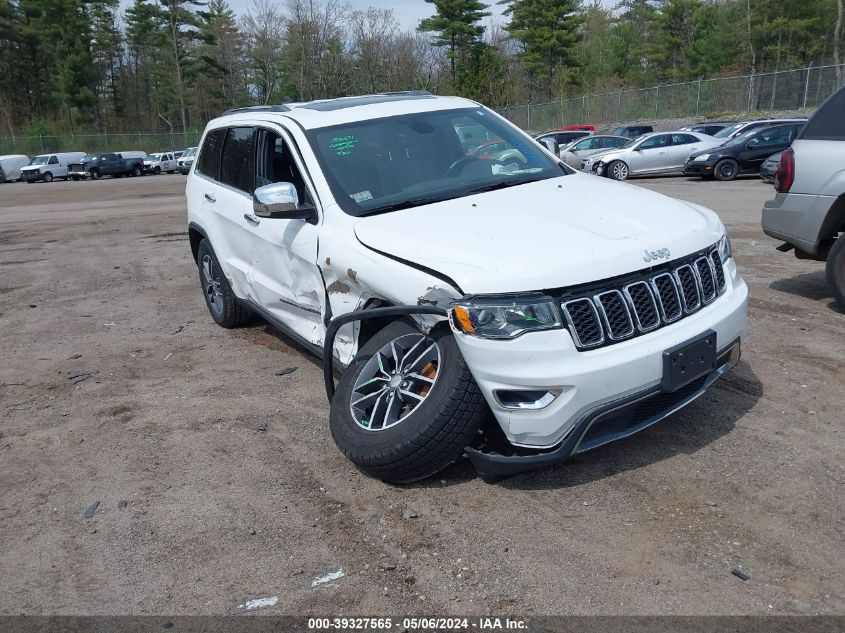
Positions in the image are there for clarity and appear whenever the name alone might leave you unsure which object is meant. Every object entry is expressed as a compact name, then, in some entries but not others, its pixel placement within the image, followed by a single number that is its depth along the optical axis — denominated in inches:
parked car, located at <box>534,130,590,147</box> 1234.6
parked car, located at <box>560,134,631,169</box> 1053.2
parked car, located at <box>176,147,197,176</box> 1692.8
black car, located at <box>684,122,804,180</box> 826.2
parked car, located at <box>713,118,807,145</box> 886.8
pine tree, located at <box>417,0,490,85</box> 2469.2
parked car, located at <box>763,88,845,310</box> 238.5
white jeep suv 130.2
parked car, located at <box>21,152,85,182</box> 1904.5
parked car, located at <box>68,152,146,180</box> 1892.2
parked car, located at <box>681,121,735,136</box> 1124.5
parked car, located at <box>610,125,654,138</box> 1294.3
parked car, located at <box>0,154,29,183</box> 1945.1
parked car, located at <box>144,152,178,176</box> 1966.0
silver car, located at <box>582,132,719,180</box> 916.0
